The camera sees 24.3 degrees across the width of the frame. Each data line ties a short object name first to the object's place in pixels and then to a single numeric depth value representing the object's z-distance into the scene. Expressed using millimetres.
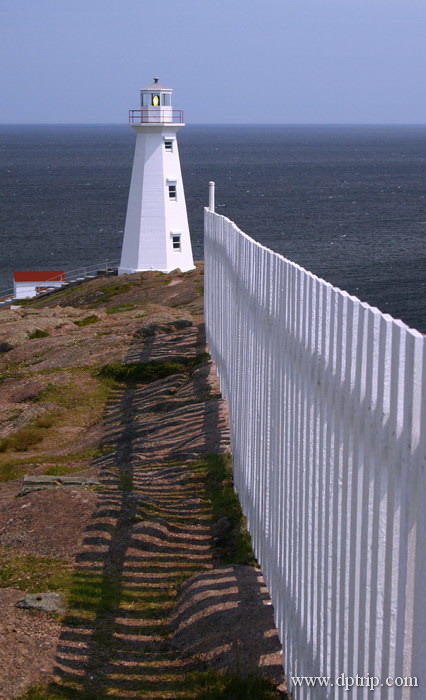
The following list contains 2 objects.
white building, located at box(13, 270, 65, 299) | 45594
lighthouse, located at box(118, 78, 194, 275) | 36875
